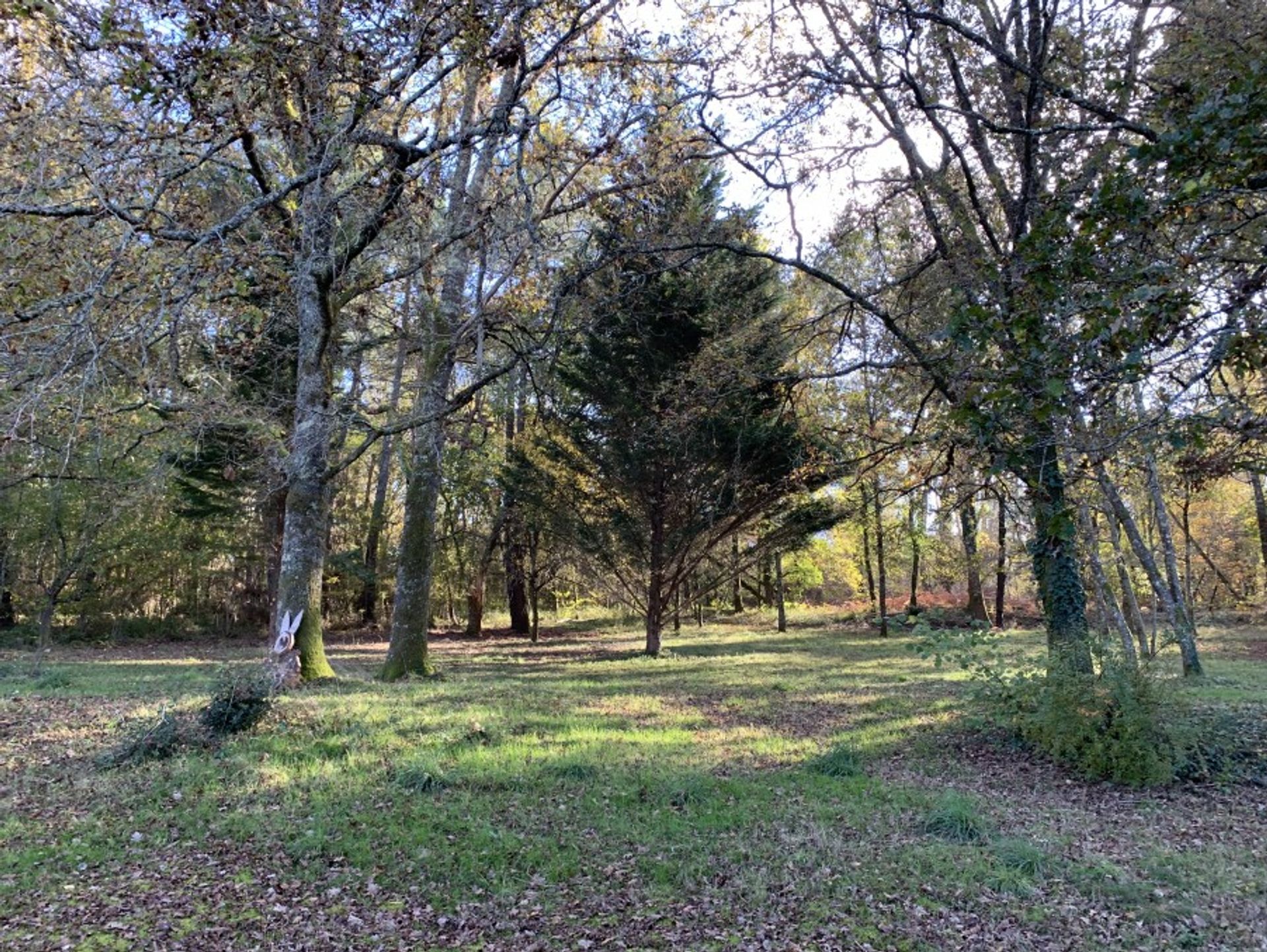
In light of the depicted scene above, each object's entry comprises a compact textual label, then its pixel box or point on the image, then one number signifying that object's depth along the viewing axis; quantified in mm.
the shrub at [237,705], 6730
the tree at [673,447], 13711
